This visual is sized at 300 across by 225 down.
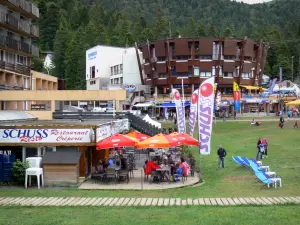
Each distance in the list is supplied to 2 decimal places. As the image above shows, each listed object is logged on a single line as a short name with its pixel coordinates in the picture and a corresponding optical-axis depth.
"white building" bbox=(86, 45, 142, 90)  94.81
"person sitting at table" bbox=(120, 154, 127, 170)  21.64
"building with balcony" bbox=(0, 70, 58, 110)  43.12
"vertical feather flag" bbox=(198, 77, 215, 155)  19.98
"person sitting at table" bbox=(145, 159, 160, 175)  19.85
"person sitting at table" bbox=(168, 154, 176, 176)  20.00
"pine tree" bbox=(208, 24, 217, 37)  133.25
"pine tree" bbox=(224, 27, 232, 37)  128.50
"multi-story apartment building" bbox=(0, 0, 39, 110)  44.12
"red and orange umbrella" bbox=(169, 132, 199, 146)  20.79
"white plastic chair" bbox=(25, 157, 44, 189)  18.45
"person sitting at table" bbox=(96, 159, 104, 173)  19.75
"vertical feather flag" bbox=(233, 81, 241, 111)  56.91
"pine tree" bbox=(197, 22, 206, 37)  132.25
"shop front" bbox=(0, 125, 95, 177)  19.52
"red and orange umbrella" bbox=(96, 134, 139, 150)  19.62
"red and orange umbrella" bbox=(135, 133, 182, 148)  19.95
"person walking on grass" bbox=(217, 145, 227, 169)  23.42
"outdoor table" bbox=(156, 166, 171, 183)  19.50
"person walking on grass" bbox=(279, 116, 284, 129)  48.81
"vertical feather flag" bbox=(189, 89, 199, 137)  28.70
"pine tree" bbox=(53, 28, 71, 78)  121.19
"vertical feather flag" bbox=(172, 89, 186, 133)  30.03
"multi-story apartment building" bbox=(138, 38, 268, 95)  84.38
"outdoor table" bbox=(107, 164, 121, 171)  19.63
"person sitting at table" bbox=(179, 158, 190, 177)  20.03
